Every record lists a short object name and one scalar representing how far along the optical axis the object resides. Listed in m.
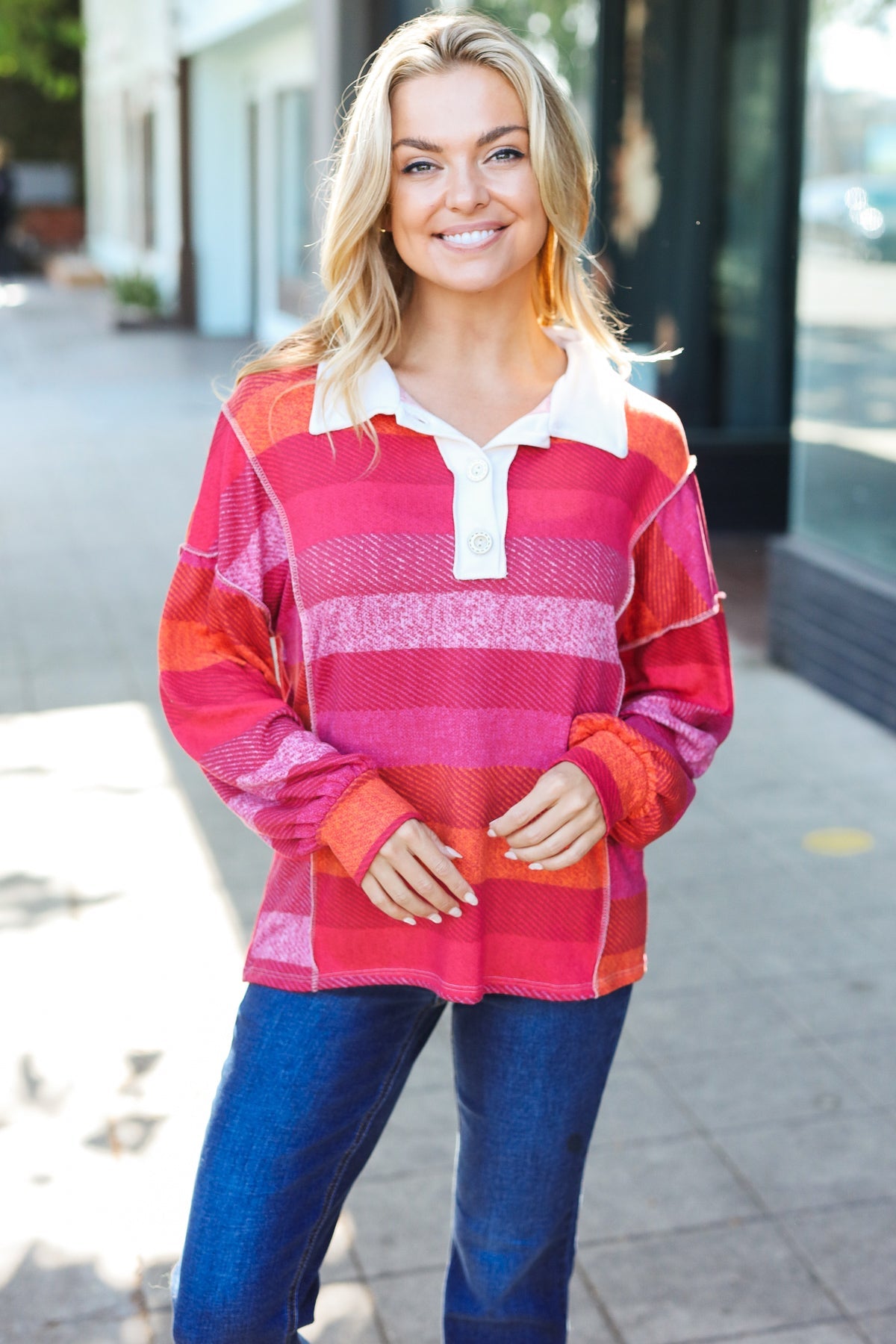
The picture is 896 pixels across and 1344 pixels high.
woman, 1.93
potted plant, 21.50
